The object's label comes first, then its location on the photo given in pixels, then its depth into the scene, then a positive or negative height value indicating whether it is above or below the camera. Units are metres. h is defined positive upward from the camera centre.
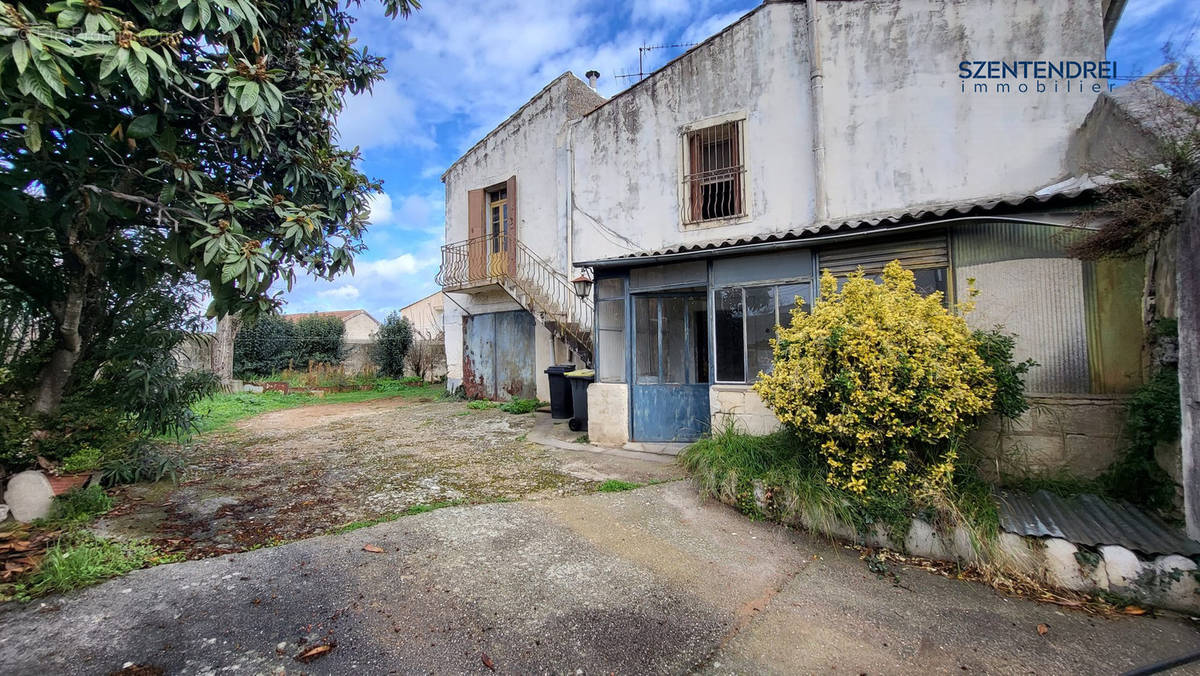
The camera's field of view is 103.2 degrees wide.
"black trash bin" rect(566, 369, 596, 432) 7.84 -0.76
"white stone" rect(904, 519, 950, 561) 3.24 -1.33
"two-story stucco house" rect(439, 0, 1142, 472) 3.87 +2.44
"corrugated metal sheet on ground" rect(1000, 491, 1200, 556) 2.79 -1.15
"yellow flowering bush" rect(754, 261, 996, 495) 3.35 -0.28
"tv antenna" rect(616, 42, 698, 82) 10.48 +6.63
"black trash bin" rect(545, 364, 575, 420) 9.05 -0.79
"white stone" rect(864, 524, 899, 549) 3.40 -1.36
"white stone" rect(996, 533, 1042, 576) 2.95 -1.31
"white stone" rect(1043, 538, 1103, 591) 2.83 -1.33
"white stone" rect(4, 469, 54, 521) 3.61 -1.01
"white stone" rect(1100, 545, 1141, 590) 2.70 -1.27
